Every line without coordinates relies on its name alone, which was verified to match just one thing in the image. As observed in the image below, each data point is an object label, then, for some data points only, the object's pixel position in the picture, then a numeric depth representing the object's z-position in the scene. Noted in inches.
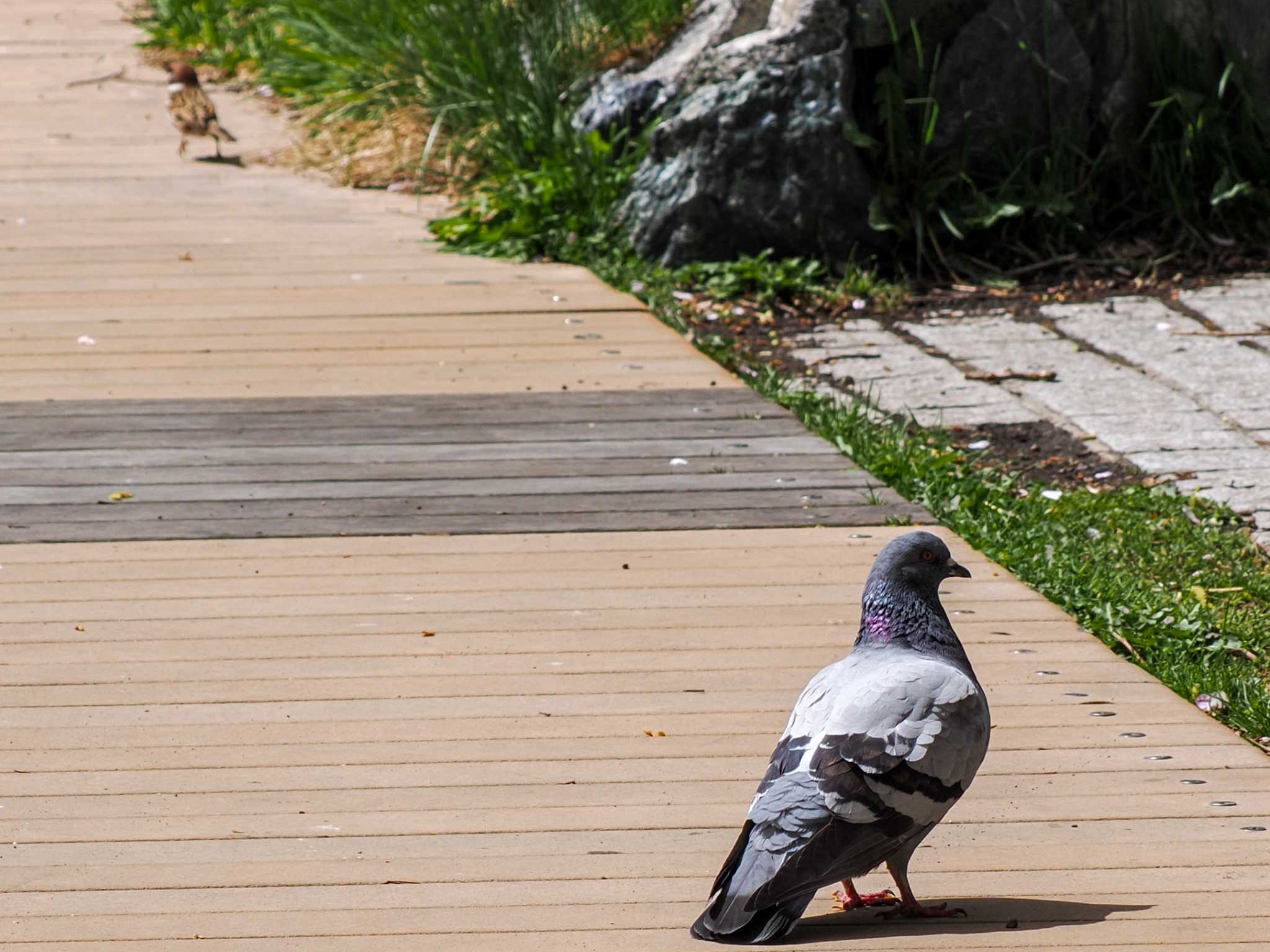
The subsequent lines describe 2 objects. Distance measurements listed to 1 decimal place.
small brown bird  779.4
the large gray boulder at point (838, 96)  596.7
